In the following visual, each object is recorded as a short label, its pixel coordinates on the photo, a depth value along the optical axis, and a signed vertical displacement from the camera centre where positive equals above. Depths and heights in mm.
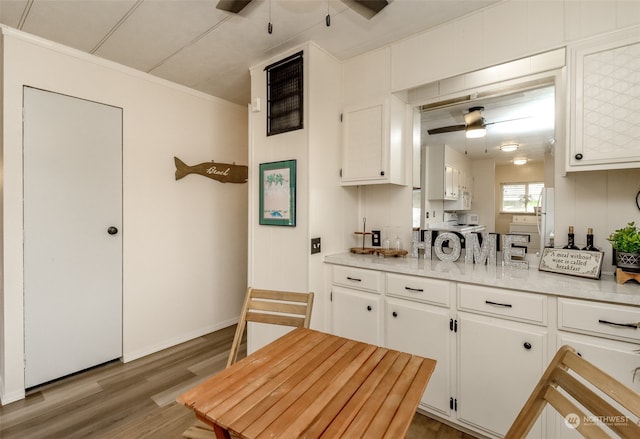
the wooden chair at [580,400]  724 -494
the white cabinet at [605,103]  1518 +614
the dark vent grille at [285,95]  2371 +1013
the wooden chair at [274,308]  1562 -483
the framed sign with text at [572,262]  1626 -240
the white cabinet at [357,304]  2121 -632
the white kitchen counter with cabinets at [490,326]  1398 -588
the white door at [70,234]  2232 -135
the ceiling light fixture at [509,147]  2148 +524
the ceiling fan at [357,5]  1684 +1222
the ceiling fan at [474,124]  2253 +733
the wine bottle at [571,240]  1775 -121
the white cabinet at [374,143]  2340 +616
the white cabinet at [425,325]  1828 -684
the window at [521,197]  1985 +158
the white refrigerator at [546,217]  1902 +17
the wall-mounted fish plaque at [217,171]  3059 +523
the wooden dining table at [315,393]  828 -567
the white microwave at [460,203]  2338 +127
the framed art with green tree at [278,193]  2402 +209
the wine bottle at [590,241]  1708 -121
